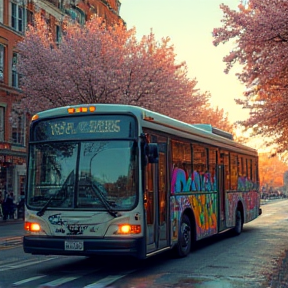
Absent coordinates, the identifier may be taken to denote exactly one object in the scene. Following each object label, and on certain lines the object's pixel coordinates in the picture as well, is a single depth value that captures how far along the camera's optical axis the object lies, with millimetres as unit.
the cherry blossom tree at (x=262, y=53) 15638
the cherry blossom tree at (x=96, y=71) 31516
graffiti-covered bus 10008
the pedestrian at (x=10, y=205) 30727
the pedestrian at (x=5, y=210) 30264
